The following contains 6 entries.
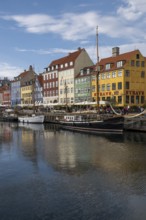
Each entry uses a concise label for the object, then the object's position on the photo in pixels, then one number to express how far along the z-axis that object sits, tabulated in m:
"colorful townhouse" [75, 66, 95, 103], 54.39
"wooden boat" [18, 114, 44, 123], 47.25
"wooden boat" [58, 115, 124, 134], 30.37
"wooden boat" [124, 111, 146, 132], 30.17
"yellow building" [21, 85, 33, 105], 76.09
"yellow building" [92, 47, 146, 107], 47.20
